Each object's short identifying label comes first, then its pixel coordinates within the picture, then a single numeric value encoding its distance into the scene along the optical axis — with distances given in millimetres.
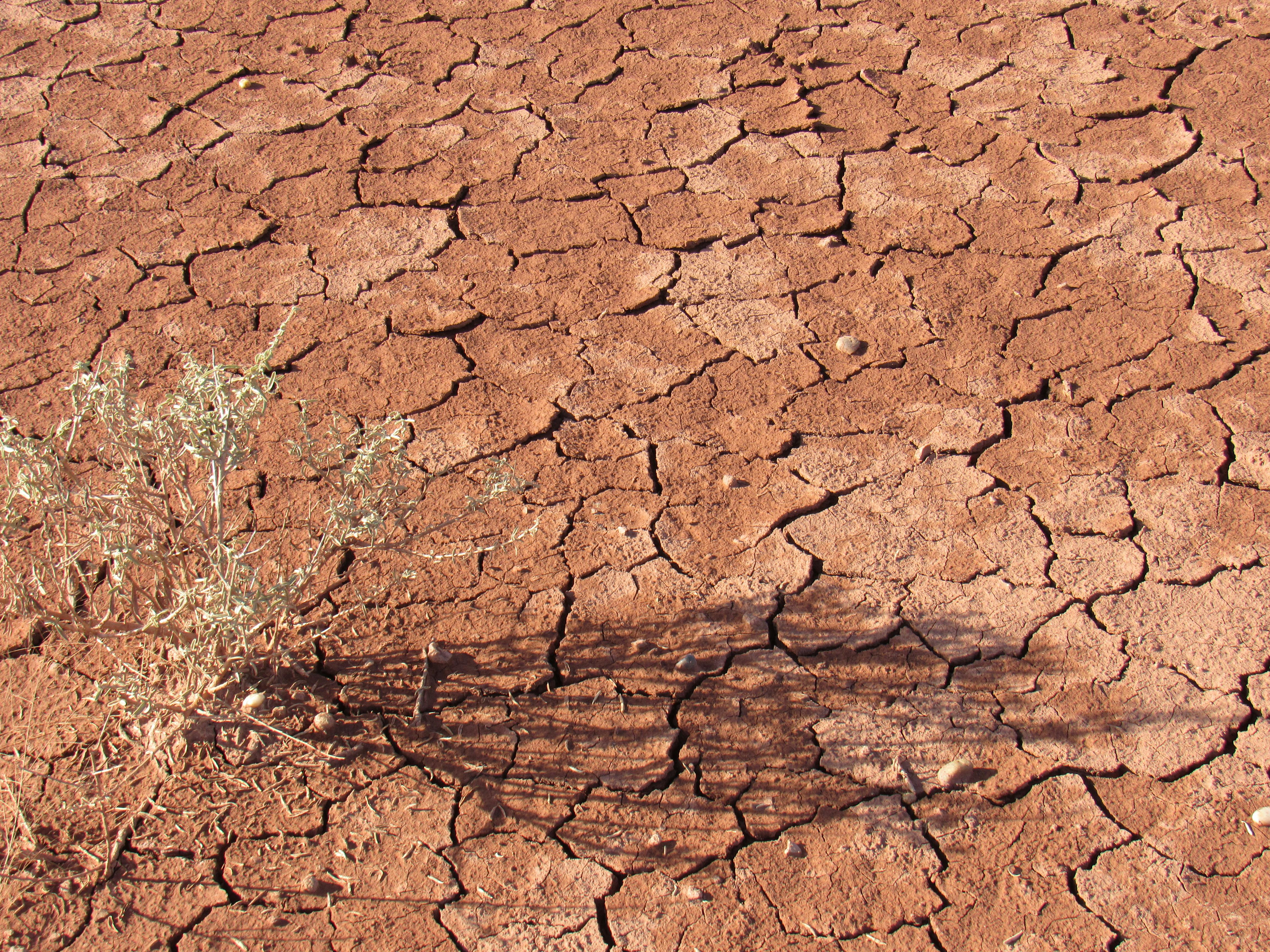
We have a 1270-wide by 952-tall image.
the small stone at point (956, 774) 2467
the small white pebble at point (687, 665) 2695
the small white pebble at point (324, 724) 2574
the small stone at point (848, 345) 3537
